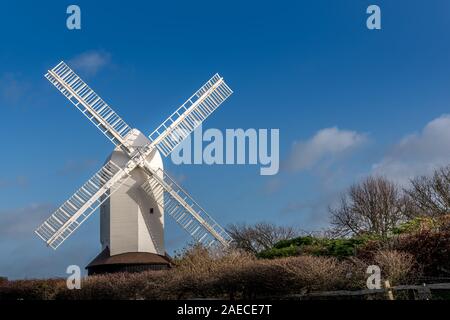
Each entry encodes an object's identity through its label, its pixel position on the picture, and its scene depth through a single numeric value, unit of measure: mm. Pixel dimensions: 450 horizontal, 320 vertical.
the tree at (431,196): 40031
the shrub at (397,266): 21609
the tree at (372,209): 41344
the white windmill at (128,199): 34000
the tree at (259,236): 53531
